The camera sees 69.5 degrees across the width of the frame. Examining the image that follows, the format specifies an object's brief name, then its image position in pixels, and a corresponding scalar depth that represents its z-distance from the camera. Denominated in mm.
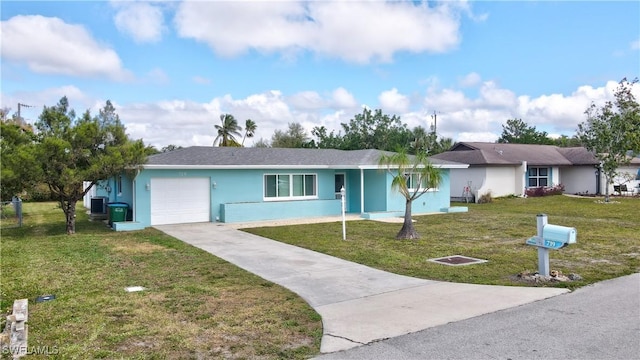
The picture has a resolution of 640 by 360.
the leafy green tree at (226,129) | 52938
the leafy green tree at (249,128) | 56406
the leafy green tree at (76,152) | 13117
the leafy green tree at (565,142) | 60034
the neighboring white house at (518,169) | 29875
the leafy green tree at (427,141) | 44984
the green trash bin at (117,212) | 16531
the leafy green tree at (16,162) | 12414
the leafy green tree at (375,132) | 46469
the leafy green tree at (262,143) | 56150
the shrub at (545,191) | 31406
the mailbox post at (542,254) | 8141
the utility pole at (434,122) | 51806
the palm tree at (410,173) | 13250
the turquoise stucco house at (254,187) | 16969
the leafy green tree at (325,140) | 47250
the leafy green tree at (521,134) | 58719
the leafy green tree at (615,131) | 26594
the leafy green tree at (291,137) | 52091
